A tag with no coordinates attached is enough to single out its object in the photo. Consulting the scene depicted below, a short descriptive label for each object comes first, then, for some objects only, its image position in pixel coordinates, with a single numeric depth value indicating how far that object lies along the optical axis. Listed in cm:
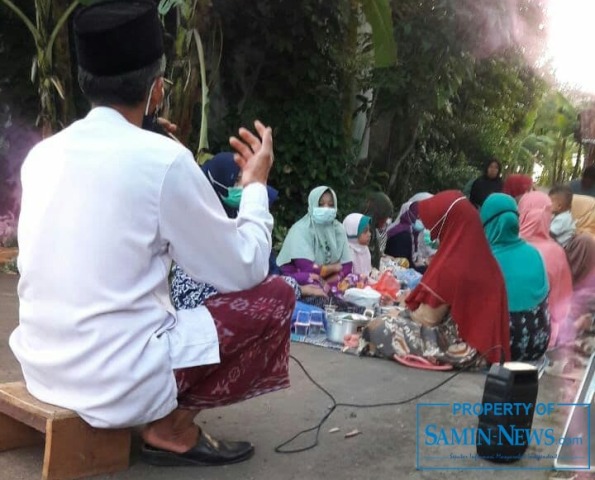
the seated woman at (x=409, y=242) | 742
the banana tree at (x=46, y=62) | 593
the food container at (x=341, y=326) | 477
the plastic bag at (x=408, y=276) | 647
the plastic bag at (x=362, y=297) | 550
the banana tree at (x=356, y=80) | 866
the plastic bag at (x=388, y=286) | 592
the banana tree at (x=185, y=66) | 516
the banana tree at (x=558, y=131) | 1684
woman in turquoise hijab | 438
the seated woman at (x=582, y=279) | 520
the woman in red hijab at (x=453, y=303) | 411
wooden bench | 234
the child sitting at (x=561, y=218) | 591
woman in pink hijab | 506
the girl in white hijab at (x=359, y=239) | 650
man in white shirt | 226
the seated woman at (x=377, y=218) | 735
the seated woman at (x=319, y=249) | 579
